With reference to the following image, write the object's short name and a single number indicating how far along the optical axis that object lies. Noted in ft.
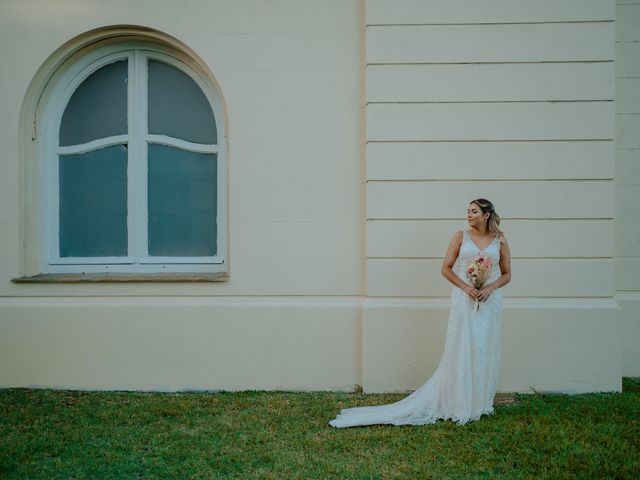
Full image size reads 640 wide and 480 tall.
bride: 15.20
